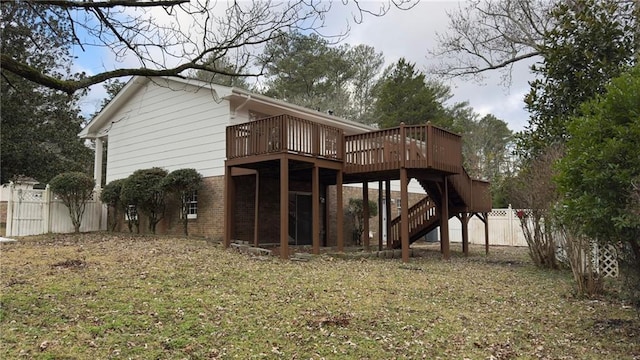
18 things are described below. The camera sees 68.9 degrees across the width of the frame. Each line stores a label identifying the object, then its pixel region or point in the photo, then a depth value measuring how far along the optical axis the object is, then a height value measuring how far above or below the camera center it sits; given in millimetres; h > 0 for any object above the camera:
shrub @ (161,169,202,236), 15203 +1031
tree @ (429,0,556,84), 16609 +6842
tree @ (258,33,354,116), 31312 +9449
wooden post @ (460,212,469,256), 16297 -507
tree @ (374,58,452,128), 36688 +9318
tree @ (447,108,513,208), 35156 +6522
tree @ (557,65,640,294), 5332 +590
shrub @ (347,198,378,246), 18969 +103
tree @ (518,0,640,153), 11016 +3817
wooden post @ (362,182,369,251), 15008 +276
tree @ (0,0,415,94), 6188 +2594
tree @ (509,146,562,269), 11047 +352
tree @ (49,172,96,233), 16297 +911
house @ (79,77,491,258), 12523 +1711
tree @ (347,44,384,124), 35281 +10613
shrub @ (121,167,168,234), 15664 +786
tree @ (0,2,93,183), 23125 +4385
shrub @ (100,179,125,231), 16969 +761
